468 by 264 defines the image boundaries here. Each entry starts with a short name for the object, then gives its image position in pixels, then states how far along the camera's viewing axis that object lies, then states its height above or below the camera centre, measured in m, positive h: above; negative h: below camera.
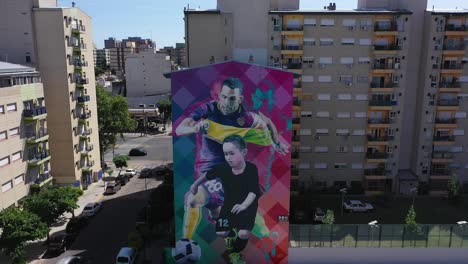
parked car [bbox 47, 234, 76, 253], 32.34 -14.63
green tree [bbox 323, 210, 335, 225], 32.62 -12.50
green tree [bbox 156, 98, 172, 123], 88.94 -9.12
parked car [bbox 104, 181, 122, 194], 46.83 -14.34
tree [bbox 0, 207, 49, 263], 28.56 -12.02
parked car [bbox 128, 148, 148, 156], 66.50 -14.30
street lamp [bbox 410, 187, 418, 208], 44.41 -13.97
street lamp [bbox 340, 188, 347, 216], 40.86 -13.83
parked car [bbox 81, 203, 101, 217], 39.95 -14.46
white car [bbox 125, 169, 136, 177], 53.72 -14.34
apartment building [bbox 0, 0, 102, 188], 42.44 +0.06
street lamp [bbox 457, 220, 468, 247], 29.80 -11.97
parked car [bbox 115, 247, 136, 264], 29.67 -14.19
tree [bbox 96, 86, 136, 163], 57.16 -7.28
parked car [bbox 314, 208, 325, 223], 38.59 -14.51
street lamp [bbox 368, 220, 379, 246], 29.38 -11.85
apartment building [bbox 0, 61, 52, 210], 34.34 -6.27
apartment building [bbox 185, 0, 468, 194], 42.44 -1.00
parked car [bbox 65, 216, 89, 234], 36.11 -14.61
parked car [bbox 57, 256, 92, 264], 29.04 -14.30
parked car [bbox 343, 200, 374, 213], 41.12 -14.54
